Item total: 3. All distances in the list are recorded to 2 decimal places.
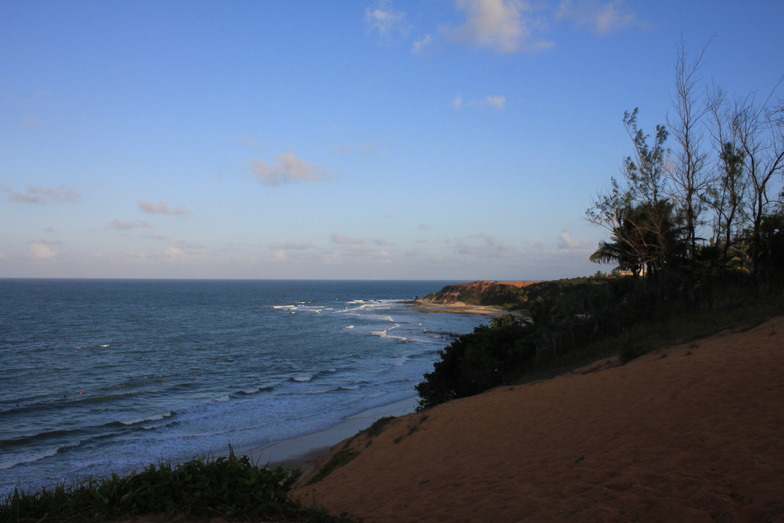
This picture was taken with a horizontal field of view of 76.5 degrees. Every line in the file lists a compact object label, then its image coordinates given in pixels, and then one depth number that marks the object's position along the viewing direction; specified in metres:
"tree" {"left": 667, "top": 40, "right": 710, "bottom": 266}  23.50
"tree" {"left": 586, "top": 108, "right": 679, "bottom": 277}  25.06
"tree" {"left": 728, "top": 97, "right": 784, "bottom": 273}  22.91
